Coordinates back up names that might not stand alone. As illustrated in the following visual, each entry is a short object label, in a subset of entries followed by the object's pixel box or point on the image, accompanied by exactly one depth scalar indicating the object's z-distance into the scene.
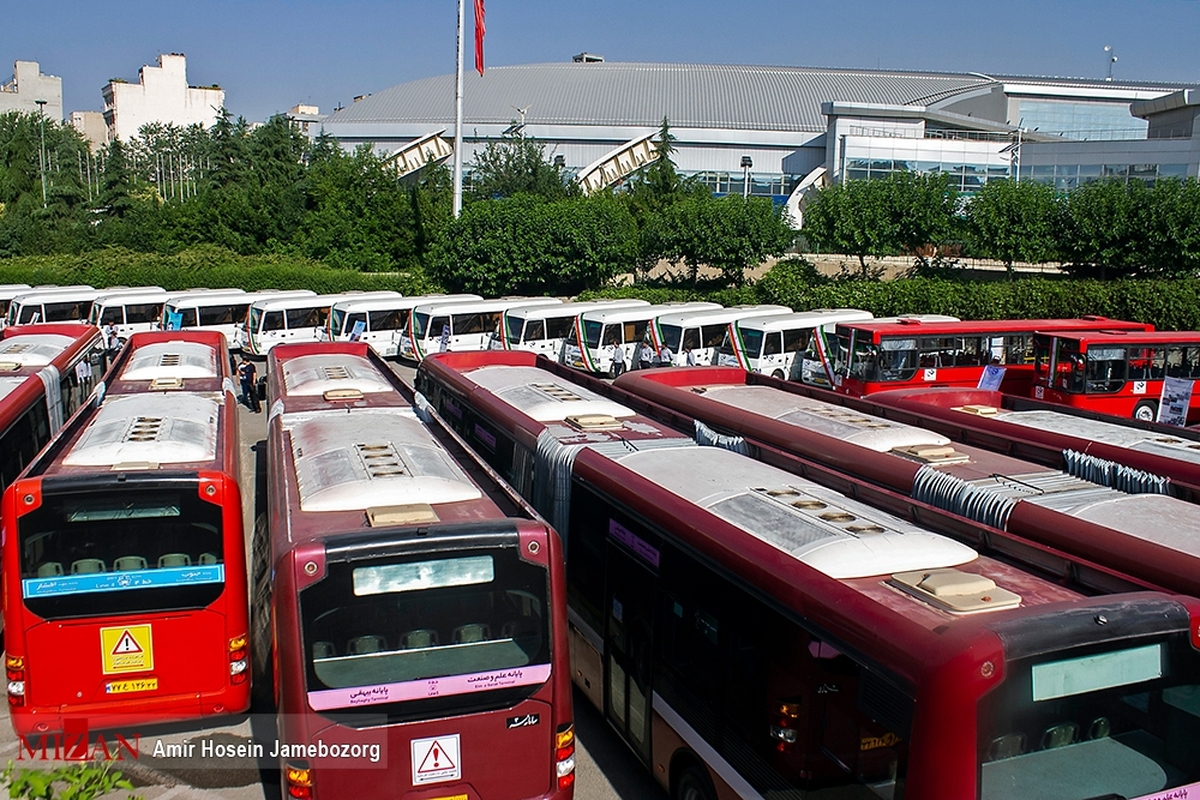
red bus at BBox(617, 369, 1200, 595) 5.87
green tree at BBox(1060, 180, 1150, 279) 35.00
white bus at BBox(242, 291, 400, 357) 30.36
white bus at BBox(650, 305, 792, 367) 26.27
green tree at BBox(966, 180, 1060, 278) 36.69
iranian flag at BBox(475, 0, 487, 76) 36.38
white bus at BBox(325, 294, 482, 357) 30.47
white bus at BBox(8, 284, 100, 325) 31.62
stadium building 52.12
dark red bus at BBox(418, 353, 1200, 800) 4.12
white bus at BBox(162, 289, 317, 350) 30.48
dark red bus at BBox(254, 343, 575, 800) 5.27
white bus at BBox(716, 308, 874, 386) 25.33
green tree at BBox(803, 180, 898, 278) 38.62
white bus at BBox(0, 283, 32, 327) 34.88
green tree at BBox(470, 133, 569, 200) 55.09
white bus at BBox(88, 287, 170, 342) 30.98
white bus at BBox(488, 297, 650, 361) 28.67
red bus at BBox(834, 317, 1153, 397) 20.98
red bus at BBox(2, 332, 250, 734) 6.79
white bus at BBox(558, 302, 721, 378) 27.48
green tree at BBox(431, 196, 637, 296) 38.94
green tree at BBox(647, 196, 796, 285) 39.78
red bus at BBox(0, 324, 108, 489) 10.82
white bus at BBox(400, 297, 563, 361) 29.36
